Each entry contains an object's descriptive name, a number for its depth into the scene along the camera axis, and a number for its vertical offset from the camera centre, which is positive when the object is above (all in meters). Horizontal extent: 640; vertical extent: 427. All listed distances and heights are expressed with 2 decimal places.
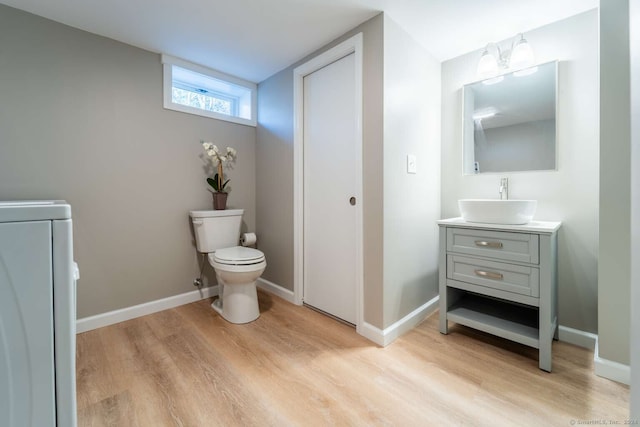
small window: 2.12 +1.07
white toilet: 1.87 -0.37
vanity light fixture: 1.72 +1.01
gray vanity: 1.41 -0.41
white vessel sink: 1.53 -0.02
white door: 1.89 +0.15
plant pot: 2.27 +0.07
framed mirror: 1.75 +0.61
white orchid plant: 2.21 +0.42
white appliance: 0.62 -0.26
